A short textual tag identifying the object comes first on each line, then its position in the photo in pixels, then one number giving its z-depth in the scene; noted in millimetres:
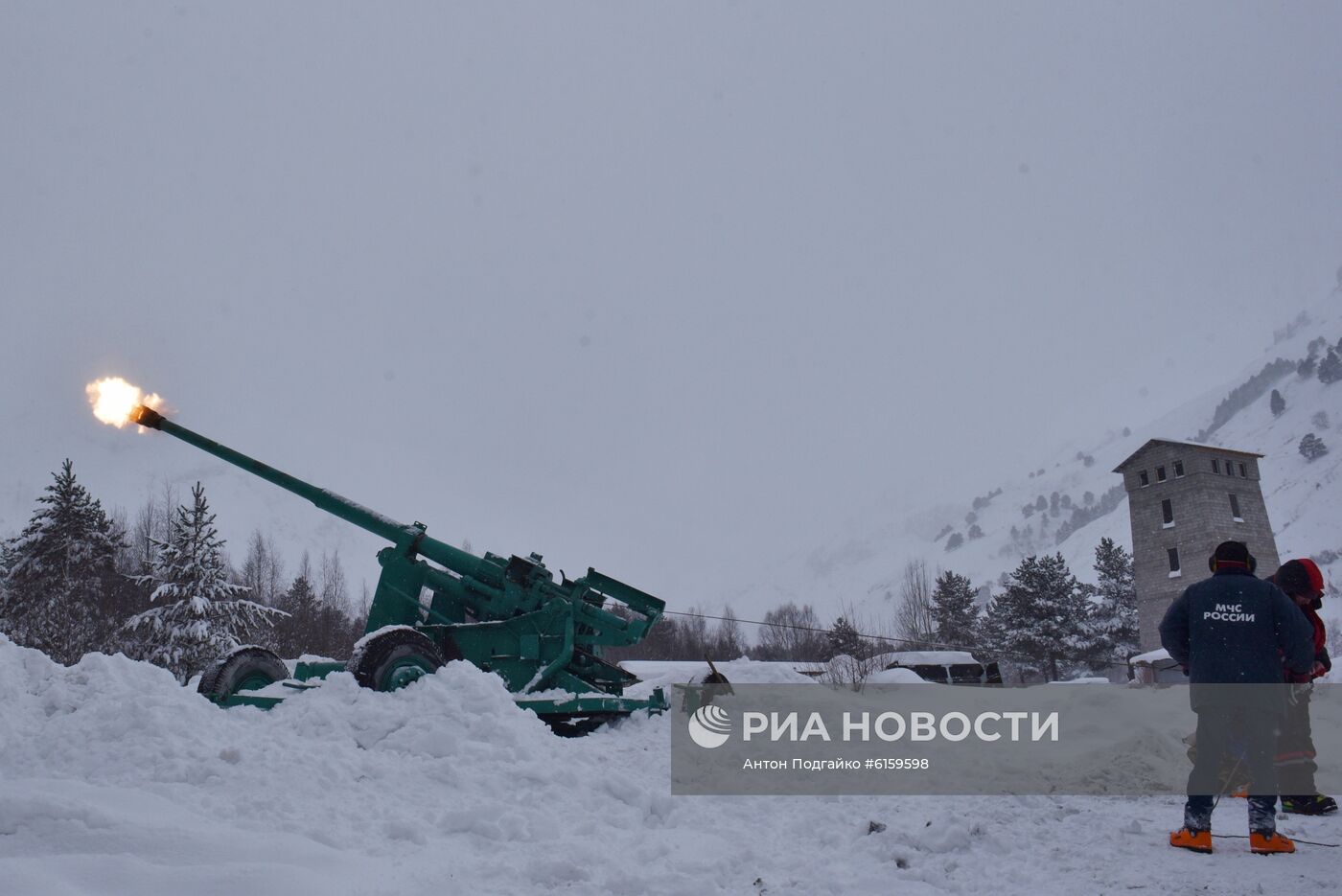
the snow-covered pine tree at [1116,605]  45625
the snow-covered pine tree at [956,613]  51469
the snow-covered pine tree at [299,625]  41062
